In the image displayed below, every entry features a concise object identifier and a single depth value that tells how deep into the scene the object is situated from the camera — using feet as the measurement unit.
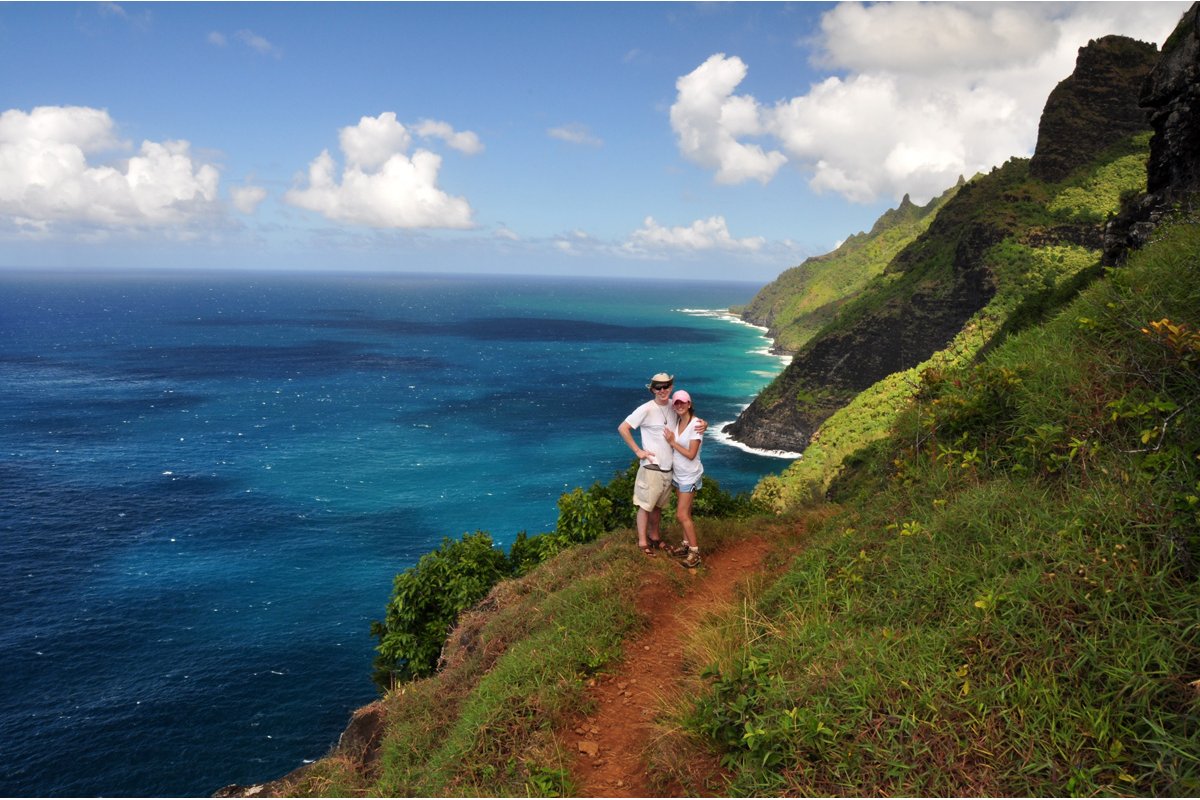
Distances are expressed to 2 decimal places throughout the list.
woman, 31.32
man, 31.65
